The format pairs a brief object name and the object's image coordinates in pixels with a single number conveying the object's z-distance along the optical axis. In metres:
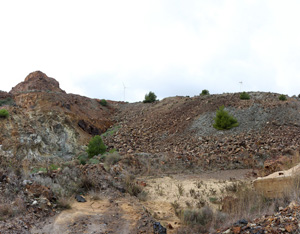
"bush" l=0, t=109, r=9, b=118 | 20.23
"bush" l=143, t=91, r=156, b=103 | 32.47
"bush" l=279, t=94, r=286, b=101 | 22.37
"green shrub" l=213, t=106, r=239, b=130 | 18.88
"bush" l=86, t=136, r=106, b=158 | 17.77
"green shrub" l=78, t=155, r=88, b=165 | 18.02
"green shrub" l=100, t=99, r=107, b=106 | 32.56
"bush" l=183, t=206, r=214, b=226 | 5.48
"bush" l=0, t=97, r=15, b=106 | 24.86
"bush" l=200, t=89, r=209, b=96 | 29.85
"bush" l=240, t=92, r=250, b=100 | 23.48
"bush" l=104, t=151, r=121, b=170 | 12.99
